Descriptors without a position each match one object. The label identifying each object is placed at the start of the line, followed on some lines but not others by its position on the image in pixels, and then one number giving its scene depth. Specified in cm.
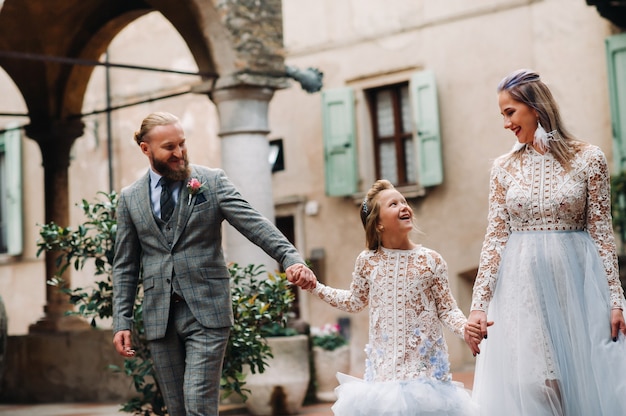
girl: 461
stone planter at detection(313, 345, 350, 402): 997
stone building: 979
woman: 405
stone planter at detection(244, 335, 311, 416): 909
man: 468
